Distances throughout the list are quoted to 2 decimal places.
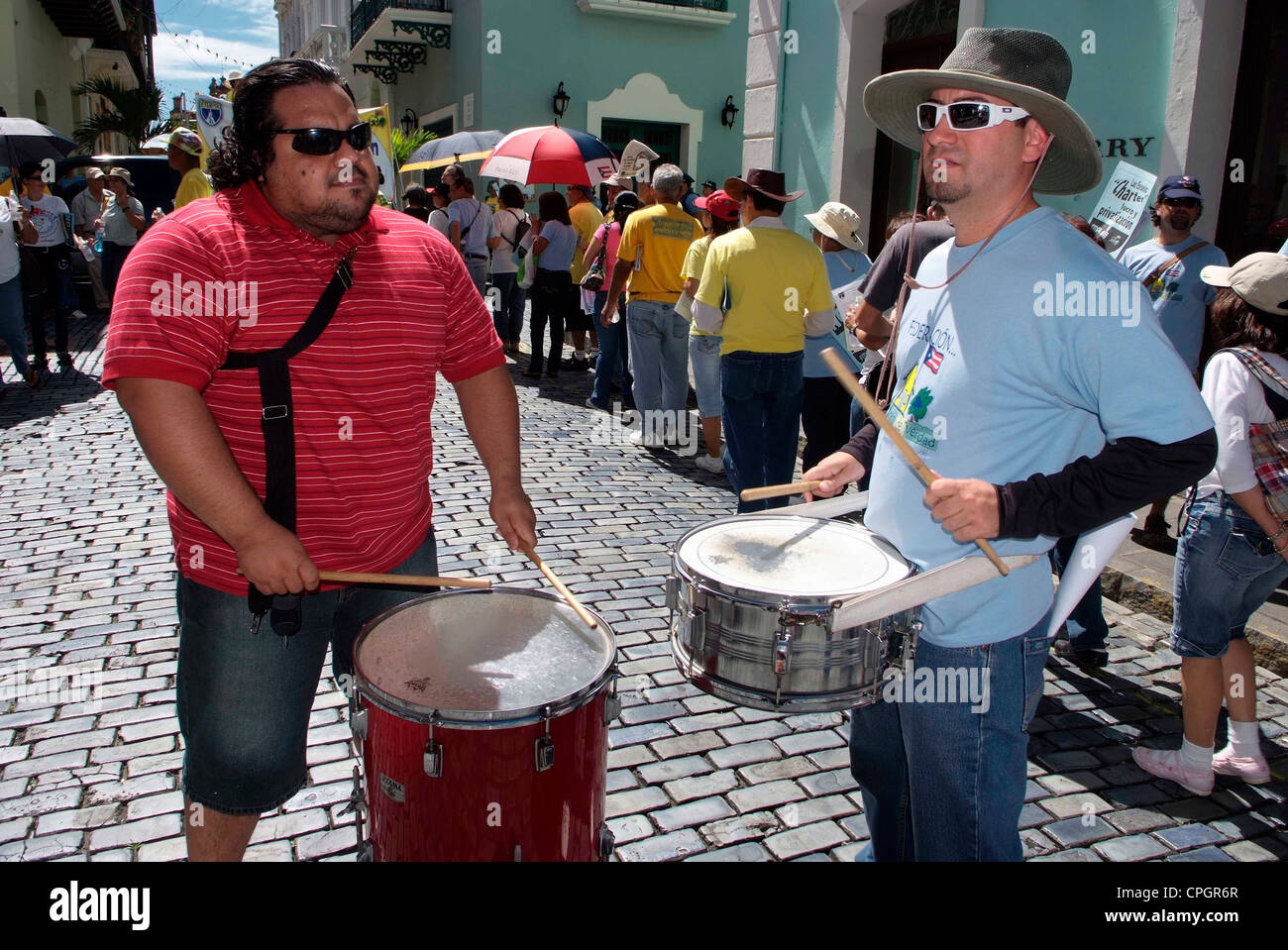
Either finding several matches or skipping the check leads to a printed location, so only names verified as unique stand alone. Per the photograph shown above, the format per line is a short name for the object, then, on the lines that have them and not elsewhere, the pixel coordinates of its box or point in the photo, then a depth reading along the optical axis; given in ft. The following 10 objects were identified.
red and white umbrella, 37.14
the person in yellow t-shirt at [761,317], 18.08
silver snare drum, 7.32
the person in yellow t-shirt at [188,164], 28.30
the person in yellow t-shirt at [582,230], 35.22
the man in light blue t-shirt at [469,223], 37.60
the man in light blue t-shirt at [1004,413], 6.14
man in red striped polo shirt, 6.69
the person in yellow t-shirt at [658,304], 25.35
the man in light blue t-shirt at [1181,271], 19.08
